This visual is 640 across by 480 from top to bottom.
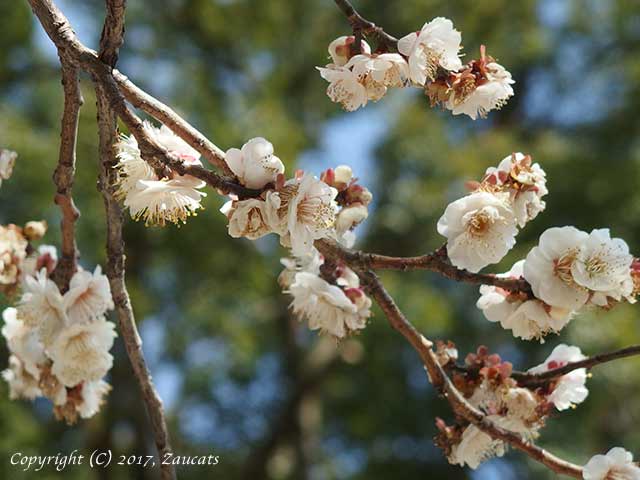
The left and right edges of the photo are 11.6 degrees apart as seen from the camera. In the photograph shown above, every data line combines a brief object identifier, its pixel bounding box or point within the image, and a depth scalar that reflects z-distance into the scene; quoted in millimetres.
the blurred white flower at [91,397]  1159
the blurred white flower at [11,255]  1145
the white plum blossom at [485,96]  1069
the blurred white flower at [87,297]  1128
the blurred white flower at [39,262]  1148
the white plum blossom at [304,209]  1033
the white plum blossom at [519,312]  1056
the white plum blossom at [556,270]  1049
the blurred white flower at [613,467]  1060
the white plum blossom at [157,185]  1038
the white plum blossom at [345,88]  1077
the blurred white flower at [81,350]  1129
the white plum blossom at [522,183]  1067
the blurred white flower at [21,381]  1167
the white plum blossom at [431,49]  1064
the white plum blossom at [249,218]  1031
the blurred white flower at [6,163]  1151
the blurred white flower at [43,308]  1125
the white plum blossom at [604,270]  1045
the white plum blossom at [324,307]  1107
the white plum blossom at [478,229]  1053
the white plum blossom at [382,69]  1065
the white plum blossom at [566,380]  1100
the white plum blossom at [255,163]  1030
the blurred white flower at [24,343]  1154
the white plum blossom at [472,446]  1089
